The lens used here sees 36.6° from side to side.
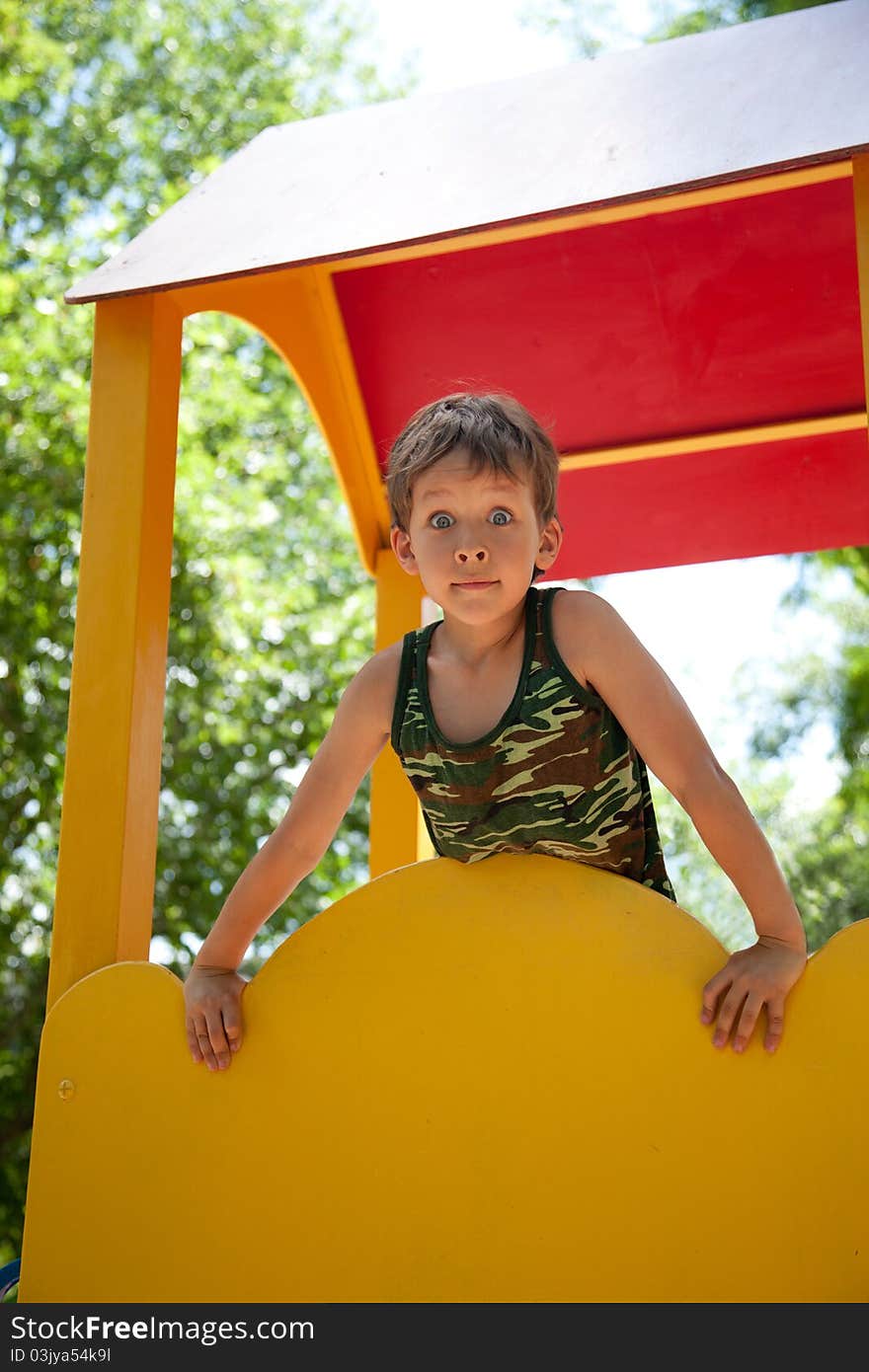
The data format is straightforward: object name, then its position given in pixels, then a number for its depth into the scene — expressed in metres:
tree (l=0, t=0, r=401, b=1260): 7.84
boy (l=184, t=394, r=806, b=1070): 1.63
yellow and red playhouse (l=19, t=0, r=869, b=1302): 1.40
